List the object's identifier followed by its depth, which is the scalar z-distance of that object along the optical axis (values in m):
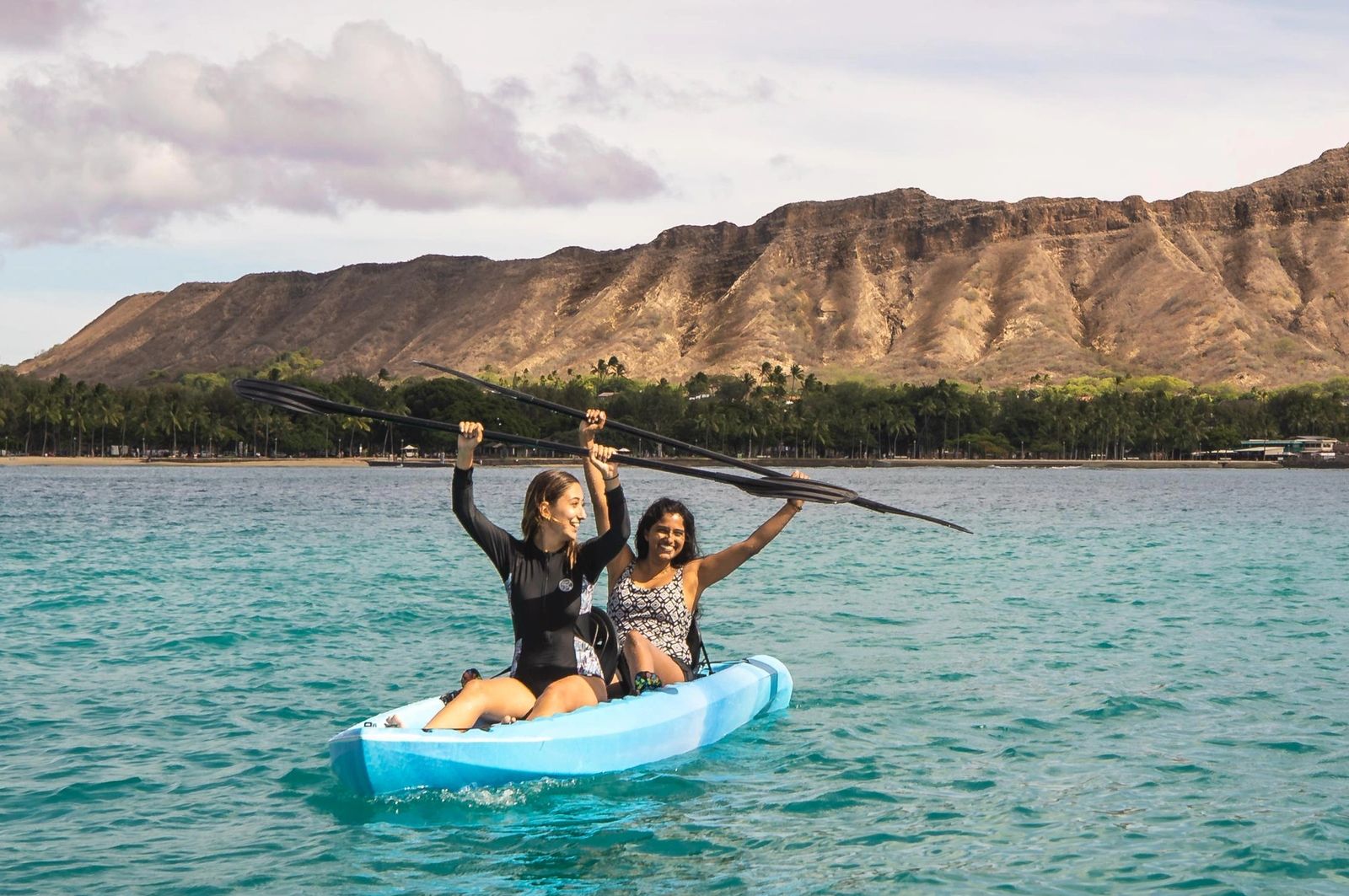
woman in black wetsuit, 9.34
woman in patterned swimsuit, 11.45
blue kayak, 9.56
